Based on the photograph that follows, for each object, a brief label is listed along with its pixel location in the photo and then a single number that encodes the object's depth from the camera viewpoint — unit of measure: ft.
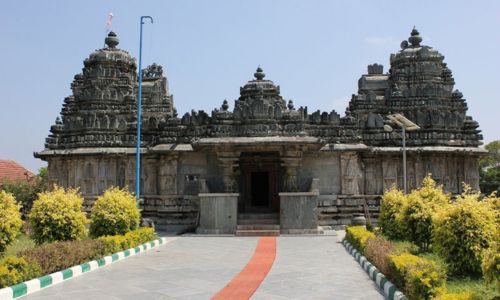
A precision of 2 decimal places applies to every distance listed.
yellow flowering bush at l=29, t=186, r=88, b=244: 44.93
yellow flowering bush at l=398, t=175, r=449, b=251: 43.21
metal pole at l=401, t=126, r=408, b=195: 72.79
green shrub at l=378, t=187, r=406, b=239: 49.62
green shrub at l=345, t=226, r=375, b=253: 45.01
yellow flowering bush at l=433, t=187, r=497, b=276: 30.55
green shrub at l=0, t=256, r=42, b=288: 28.86
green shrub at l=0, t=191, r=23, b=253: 39.75
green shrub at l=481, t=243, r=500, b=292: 21.34
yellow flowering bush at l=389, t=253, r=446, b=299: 23.54
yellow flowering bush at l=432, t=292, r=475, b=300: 20.38
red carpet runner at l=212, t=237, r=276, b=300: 29.40
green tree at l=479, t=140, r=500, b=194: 178.60
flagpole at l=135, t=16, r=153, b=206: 74.74
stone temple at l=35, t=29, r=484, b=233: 70.49
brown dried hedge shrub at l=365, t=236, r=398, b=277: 32.74
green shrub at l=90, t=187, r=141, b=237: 50.39
